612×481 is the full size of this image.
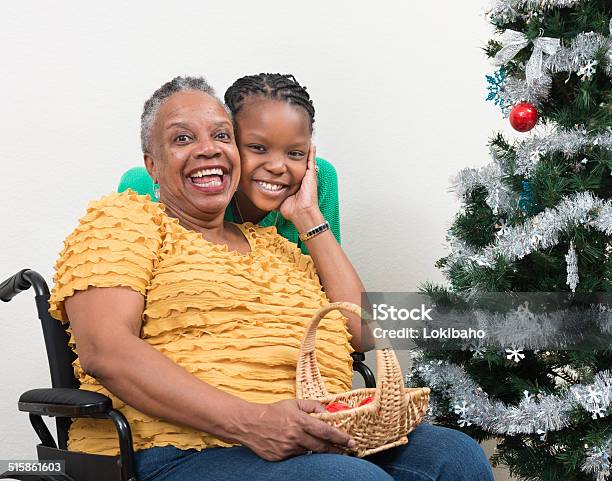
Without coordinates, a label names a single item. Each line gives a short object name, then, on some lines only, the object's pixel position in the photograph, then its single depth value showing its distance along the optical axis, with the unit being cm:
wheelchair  223
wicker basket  220
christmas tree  259
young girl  260
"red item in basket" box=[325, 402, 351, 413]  227
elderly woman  221
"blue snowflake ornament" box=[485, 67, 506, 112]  271
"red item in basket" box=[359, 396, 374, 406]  231
